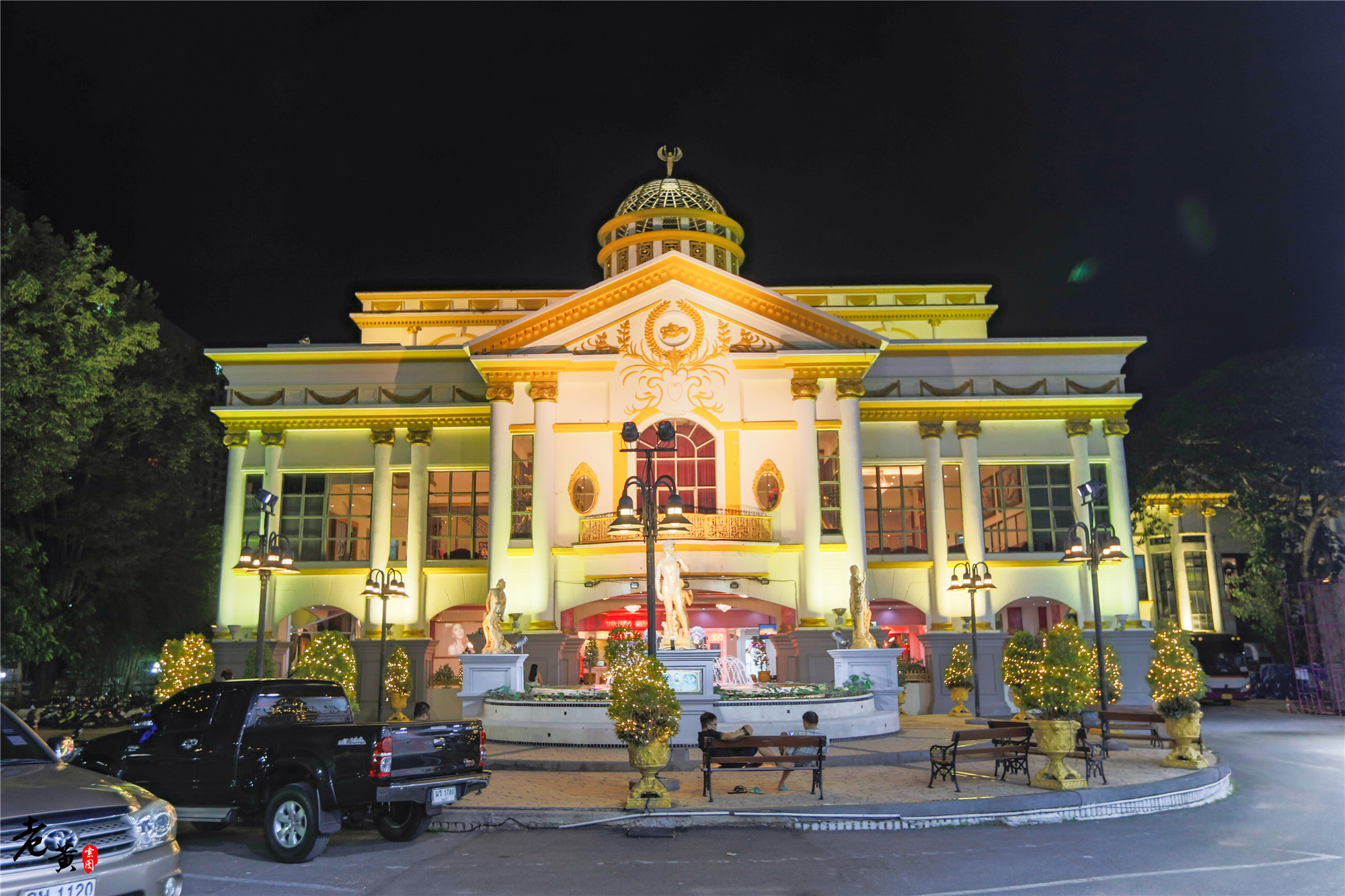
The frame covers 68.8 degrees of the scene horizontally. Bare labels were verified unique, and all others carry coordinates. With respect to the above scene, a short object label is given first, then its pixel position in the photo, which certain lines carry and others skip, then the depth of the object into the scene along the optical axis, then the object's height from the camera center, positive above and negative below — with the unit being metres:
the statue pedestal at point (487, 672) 22.22 -0.72
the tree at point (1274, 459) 37.84 +6.70
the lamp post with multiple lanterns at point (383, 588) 28.28 +1.56
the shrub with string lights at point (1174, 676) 15.95 -0.76
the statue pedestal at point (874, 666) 23.28 -0.74
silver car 6.25 -1.25
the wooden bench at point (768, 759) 13.16 -1.64
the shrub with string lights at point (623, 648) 16.17 -0.19
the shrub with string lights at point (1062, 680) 13.45 -0.66
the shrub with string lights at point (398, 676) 28.55 -1.01
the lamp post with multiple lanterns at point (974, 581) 28.52 +1.56
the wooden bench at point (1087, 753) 13.92 -1.75
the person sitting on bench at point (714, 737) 13.51 -1.40
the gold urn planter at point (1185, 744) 15.66 -1.80
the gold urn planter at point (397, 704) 28.53 -1.79
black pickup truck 10.09 -1.27
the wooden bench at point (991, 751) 13.83 -1.65
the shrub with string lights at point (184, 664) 19.20 -0.38
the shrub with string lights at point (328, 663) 17.34 -0.38
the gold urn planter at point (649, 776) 12.27 -1.73
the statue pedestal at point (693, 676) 18.94 -0.74
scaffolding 30.89 -0.85
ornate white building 29.72 +5.66
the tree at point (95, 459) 25.50 +5.67
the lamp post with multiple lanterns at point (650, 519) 15.03 +1.84
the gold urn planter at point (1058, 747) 13.38 -1.54
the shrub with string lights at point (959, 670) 29.02 -1.08
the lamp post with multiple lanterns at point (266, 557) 20.11 +1.79
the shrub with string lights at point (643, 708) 12.58 -0.90
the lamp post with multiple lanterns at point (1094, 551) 19.42 +1.71
